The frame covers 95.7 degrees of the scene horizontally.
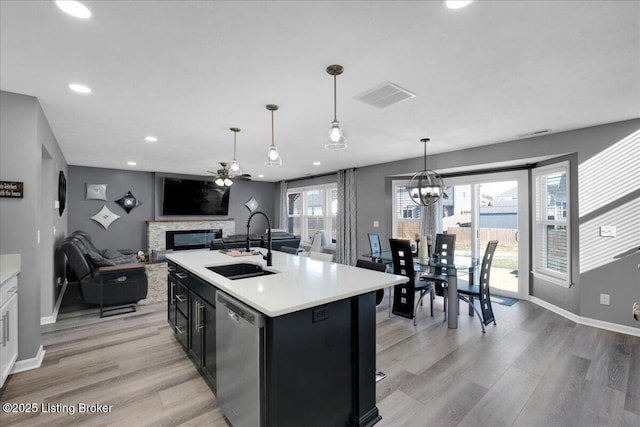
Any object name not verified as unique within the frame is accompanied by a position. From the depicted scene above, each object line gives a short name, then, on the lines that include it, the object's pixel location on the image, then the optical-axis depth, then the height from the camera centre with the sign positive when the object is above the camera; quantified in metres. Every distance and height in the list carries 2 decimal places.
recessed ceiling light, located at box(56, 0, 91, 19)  1.52 +1.11
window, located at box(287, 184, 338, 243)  8.06 +0.14
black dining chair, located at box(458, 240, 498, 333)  3.50 -0.96
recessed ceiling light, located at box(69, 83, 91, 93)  2.49 +1.12
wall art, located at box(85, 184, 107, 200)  6.86 +0.55
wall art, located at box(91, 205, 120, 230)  6.98 -0.05
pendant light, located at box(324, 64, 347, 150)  2.19 +0.65
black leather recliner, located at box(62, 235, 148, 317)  3.94 -0.90
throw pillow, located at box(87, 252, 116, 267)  4.05 -0.66
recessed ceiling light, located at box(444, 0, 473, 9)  1.51 +1.11
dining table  3.54 -0.72
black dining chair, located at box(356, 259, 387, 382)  2.52 -0.50
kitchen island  1.56 -0.79
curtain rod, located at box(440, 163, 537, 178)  4.71 +0.79
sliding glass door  4.85 -0.10
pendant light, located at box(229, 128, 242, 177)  3.74 +0.61
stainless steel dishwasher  1.58 -0.88
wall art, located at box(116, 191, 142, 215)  7.30 +0.33
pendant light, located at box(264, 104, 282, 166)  2.94 +0.61
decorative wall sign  2.55 +0.23
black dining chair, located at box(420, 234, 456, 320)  3.89 -0.63
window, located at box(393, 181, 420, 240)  6.11 +0.03
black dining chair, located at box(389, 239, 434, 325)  3.73 -0.95
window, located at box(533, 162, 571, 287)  4.11 -0.13
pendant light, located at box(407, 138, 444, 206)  4.26 +0.37
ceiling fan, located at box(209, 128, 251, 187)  3.77 +0.58
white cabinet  2.15 -0.88
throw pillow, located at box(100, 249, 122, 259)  5.66 -0.79
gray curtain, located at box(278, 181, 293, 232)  9.47 +0.20
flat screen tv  7.84 +0.49
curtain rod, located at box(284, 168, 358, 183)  7.65 +1.12
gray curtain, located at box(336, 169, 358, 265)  6.84 -0.07
